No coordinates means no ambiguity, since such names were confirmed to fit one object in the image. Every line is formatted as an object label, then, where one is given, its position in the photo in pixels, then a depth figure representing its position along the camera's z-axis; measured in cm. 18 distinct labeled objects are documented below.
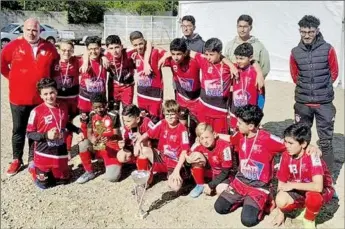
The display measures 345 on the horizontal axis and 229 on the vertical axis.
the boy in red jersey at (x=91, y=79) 640
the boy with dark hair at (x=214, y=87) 579
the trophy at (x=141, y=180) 513
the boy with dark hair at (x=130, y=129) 579
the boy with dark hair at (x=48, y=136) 573
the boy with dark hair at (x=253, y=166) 493
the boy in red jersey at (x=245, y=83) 557
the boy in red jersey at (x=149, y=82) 621
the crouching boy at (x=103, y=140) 605
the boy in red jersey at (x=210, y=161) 540
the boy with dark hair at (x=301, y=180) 468
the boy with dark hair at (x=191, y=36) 682
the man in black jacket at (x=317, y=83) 573
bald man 599
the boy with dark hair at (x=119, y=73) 636
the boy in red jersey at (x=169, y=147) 545
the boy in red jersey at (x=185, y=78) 592
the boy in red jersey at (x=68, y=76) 650
